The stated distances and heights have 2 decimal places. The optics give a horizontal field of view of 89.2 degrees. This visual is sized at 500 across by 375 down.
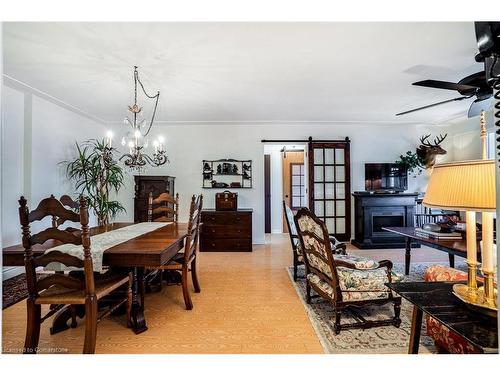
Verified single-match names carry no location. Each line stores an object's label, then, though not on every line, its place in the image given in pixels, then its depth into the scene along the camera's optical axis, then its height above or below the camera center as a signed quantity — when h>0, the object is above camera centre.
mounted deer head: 4.54 +0.67
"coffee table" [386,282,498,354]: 0.96 -0.55
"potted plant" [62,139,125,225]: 4.07 +0.24
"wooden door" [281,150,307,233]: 7.06 +0.32
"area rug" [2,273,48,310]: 2.60 -1.11
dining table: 1.81 -0.46
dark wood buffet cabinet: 4.64 -0.73
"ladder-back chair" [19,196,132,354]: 1.61 -0.57
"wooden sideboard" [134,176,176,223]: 4.70 +0.03
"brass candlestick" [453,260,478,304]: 1.13 -0.47
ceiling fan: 2.39 +1.01
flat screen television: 5.21 +0.27
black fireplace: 4.83 -0.46
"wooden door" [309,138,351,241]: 5.28 +0.04
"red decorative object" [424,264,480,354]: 1.54 -0.93
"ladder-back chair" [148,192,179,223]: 3.31 -0.23
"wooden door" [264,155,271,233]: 6.63 +0.02
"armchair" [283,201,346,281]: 3.08 -0.60
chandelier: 2.65 +0.45
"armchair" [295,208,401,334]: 2.02 -0.73
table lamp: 1.00 -0.05
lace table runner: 1.78 -0.41
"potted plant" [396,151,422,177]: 5.07 +0.57
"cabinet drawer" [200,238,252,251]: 4.64 -0.98
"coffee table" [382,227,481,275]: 2.57 -0.59
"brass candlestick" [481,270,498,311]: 1.08 -0.44
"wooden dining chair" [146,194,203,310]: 2.44 -0.71
